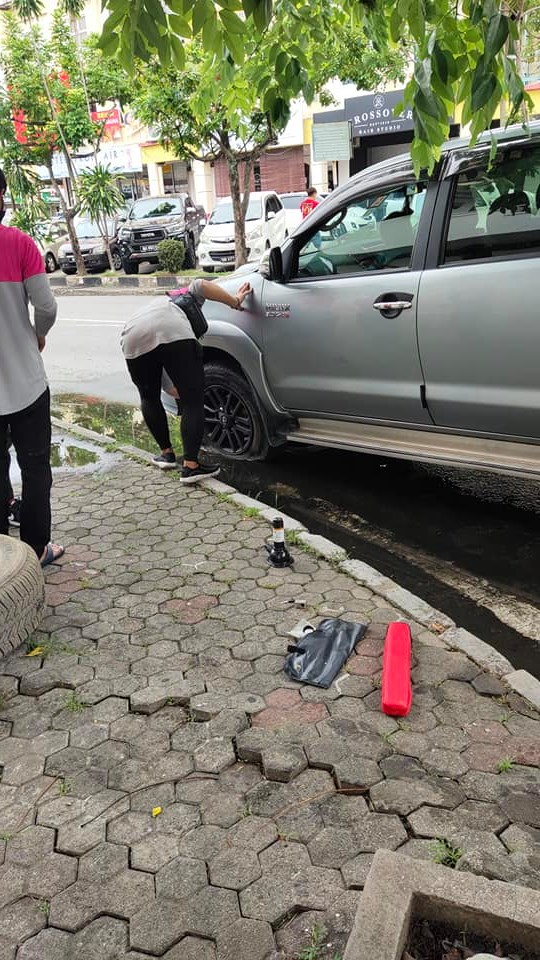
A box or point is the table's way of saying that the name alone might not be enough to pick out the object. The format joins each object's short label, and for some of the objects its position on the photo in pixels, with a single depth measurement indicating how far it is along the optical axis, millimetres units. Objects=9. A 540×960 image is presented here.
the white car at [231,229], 17503
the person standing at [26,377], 3475
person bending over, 4883
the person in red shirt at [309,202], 16812
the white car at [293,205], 19141
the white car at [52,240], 23995
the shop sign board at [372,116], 24406
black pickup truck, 20453
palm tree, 20484
